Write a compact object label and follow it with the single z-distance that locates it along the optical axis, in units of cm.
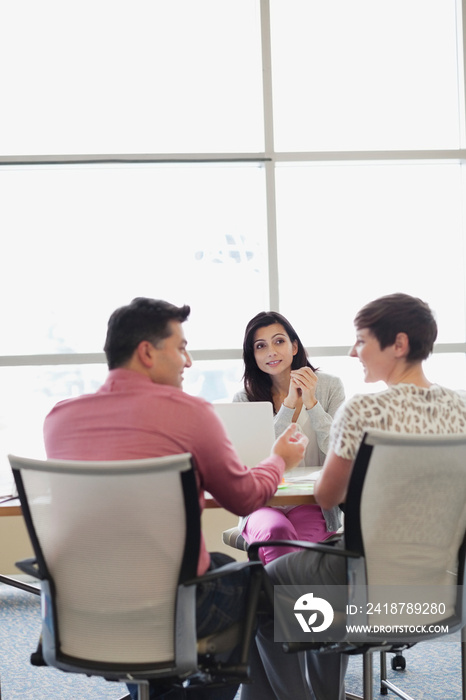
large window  425
